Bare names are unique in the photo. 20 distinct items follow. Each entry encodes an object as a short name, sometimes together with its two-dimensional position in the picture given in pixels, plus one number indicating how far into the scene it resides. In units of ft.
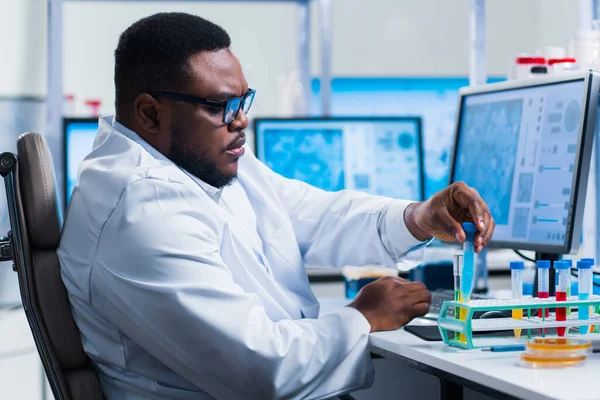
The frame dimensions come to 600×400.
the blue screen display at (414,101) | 17.77
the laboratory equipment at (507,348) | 5.45
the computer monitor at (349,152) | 9.94
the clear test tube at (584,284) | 5.55
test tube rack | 5.41
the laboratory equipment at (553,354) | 5.12
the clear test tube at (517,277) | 5.72
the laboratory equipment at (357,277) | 7.86
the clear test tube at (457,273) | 5.54
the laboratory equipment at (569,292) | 5.52
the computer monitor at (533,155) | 6.41
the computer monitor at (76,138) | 9.68
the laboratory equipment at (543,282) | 5.58
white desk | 4.76
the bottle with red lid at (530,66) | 7.49
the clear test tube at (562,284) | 5.50
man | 5.59
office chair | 5.71
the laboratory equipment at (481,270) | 8.32
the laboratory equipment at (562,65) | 7.34
